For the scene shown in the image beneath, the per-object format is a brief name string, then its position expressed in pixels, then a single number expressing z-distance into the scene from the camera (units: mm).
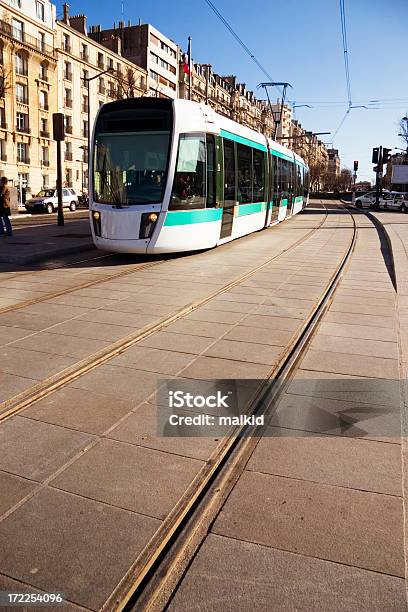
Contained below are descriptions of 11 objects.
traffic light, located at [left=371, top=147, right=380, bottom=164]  36188
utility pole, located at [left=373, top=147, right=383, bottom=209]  36406
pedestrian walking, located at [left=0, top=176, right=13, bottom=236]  15852
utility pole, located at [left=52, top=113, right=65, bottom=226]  19016
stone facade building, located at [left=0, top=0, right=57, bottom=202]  45969
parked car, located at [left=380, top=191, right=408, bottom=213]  42988
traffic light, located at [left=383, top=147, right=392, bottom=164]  36188
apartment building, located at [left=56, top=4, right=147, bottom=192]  54031
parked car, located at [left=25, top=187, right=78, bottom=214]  36625
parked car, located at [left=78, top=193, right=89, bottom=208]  45019
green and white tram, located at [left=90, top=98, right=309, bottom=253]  11008
